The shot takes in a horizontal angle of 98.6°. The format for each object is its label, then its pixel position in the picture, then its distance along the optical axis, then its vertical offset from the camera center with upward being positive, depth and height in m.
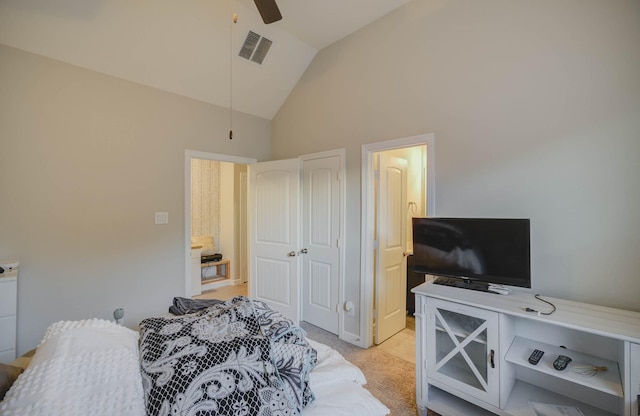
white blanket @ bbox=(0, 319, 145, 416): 0.74 -0.52
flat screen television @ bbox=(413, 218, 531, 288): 1.77 -0.31
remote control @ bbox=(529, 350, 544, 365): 1.53 -0.86
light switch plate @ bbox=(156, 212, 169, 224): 2.93 -0.11
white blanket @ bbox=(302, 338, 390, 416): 1.06 -0.78
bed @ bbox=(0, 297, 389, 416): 0.80 -0.56
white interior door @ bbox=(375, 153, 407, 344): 2.88 -0.47
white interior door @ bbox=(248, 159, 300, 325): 3.19 -0.34
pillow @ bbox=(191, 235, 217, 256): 4.80 -0.64
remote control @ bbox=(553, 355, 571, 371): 1.45 -0.85
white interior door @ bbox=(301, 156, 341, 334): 3.06 -0.41
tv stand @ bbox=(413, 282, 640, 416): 1.37 -0.87
